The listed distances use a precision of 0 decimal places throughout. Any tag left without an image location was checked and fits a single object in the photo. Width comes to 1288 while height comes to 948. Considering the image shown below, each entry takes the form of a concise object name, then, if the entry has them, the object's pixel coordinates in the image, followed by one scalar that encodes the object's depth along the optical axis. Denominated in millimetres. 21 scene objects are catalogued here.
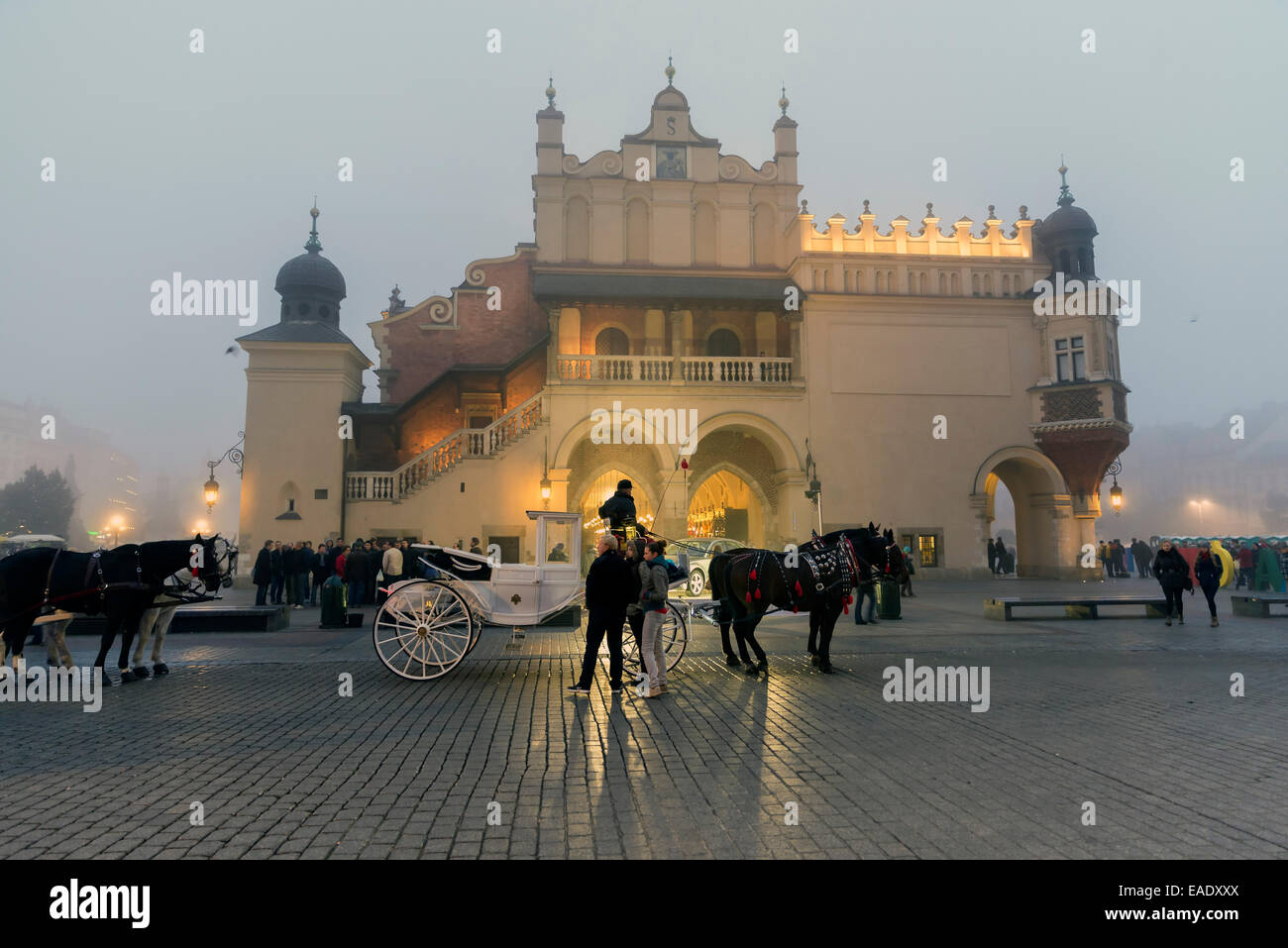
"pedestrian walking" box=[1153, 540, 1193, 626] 13664
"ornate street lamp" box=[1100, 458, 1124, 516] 25766
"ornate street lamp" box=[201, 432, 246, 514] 21578
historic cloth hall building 24688
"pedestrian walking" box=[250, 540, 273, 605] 18594
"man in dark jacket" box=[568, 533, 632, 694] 7844
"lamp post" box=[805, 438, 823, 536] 25094
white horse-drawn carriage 8727
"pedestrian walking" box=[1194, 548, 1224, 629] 14094
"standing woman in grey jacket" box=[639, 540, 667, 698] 7844
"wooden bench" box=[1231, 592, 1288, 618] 14938
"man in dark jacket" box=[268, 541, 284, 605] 19047
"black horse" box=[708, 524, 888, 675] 9117
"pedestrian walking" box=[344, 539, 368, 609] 18078
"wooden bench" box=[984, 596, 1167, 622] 14412
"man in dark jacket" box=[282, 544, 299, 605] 19562
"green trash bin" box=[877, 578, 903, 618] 15539
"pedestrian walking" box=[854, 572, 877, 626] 14395
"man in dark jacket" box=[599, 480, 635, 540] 9250
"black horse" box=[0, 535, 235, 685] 7895
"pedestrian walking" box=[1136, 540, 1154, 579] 33625
